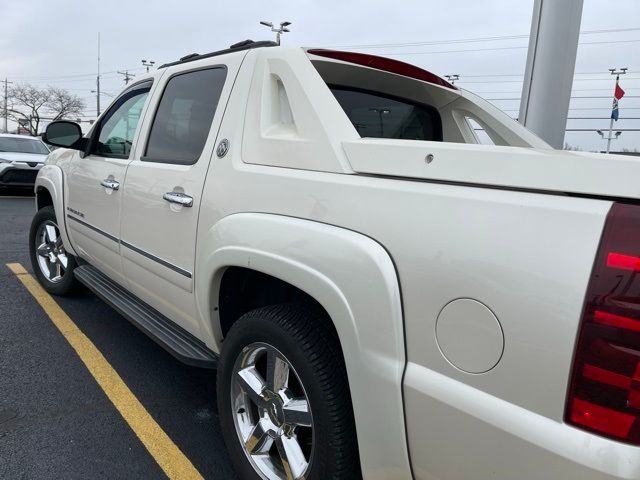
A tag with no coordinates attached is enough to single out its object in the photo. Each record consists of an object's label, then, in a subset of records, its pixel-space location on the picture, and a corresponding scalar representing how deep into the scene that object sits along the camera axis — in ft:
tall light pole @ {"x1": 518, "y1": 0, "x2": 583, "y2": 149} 12.85
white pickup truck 3.85
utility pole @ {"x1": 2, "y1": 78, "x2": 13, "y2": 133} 222.11
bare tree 220.84
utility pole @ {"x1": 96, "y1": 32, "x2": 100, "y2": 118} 168.42
